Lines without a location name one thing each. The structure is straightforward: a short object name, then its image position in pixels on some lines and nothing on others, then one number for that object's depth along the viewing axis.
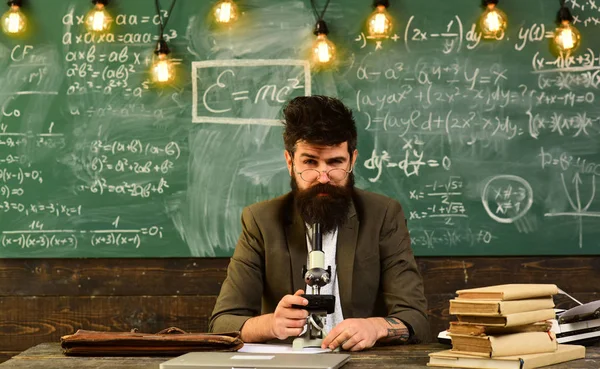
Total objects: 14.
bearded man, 2.86
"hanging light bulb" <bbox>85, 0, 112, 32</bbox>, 4.25
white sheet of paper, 2.28
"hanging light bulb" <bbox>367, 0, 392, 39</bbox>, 4.15
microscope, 2.34
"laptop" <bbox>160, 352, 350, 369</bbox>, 1.90
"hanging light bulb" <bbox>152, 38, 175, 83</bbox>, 4.22
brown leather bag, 2.28
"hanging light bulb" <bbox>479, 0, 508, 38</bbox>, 4.14
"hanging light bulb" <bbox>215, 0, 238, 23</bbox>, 4.21
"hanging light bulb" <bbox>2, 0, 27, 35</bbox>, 4.27
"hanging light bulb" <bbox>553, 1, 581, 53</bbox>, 4.11
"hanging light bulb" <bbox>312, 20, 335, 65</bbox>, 4.16
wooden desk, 2.10
